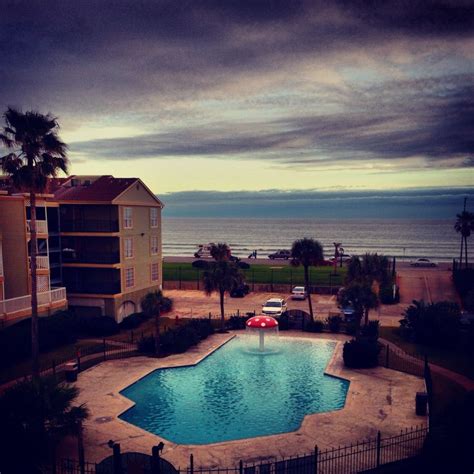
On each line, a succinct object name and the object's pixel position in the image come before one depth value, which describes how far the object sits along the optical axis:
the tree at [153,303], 33.78
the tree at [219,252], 51.53
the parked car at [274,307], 44.69
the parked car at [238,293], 55.13
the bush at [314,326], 40.28
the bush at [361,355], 30.55
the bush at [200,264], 74.81
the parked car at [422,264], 84.79
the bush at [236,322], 41.53
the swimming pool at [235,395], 22.38
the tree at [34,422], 16.55
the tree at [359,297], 34.78
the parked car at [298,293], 54.06
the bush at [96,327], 38.64
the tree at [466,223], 80.69
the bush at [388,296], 51.06
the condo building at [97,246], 42.94
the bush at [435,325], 34.41
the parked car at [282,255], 98.75
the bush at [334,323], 39.97
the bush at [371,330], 36.13
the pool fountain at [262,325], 34.12
